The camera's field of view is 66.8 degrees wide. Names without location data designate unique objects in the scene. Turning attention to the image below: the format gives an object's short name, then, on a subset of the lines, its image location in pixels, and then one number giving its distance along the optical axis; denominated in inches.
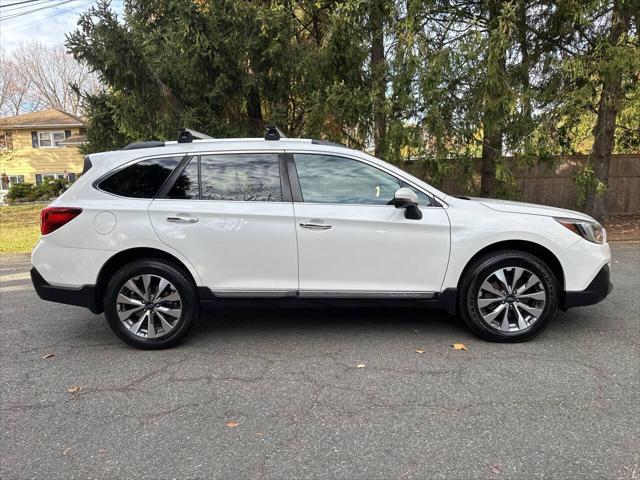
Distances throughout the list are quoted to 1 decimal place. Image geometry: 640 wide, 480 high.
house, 1273.4
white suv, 162.7
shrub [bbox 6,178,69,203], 1056.8
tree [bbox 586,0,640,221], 315.6
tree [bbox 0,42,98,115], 1619.1
